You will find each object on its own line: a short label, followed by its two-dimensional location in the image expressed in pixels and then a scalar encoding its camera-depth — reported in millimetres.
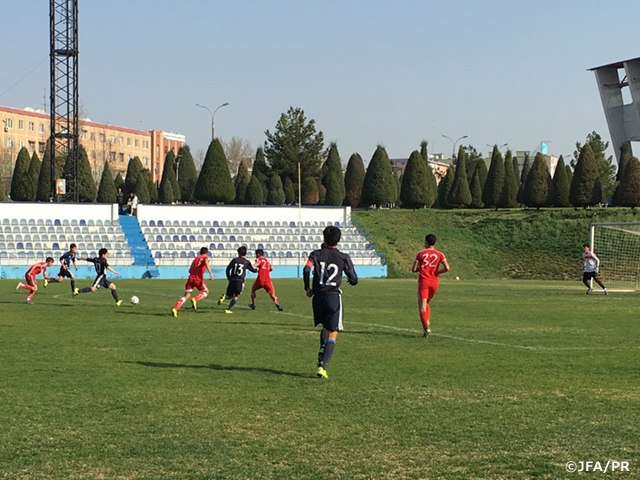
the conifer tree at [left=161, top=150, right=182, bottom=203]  74312
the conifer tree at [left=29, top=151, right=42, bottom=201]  70688
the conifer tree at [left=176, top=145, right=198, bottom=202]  81375
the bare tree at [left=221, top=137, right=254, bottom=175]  133125
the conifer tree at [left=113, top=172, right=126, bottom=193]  77350
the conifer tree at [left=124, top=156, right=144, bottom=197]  79500
